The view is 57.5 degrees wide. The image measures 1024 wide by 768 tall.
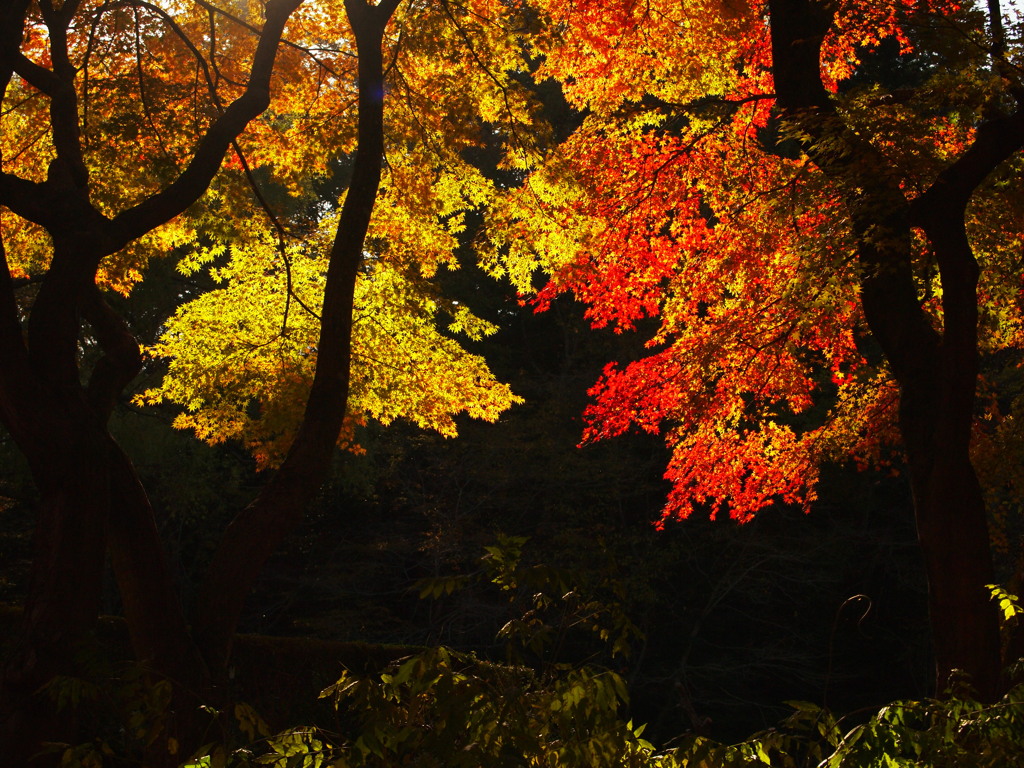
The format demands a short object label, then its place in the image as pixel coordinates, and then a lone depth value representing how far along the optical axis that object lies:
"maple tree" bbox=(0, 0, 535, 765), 4.37
